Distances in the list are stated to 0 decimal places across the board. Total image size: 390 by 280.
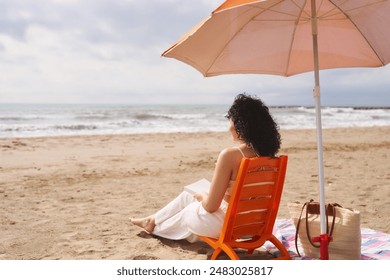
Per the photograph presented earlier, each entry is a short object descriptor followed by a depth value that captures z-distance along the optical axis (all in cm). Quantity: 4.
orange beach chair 312
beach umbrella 326
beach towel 371
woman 322
